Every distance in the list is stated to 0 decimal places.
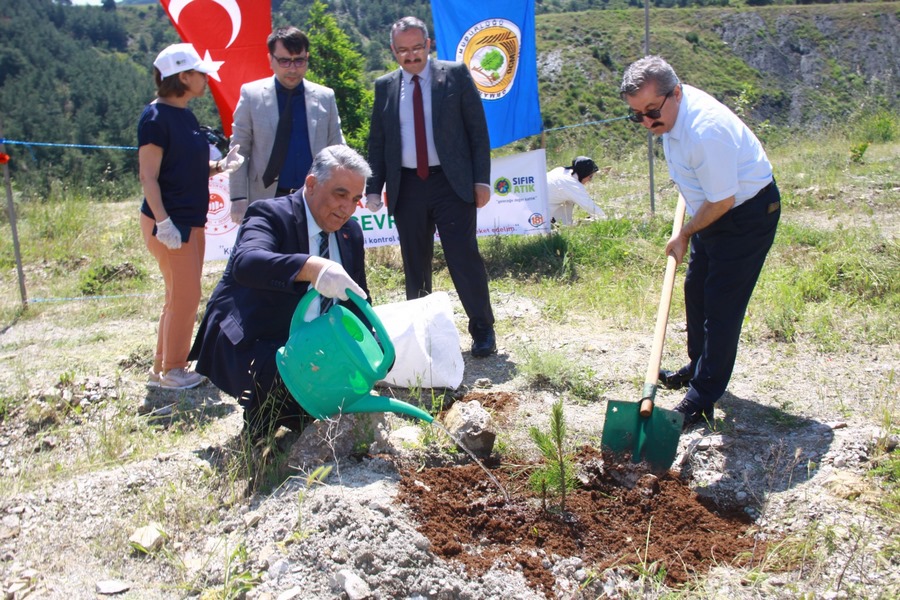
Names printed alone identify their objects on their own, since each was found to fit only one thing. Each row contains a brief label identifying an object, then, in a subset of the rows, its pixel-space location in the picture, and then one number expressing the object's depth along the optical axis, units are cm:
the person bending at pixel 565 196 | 810
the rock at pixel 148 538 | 278
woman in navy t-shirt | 397
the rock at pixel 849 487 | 294
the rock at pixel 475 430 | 325
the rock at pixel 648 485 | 307
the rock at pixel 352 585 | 239
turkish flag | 651
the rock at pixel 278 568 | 251
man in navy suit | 313
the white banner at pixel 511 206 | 729
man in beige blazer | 456
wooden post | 632
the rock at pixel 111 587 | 257
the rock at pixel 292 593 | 239
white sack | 413
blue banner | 708
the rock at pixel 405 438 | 327
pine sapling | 293
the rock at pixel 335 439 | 307
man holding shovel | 327
